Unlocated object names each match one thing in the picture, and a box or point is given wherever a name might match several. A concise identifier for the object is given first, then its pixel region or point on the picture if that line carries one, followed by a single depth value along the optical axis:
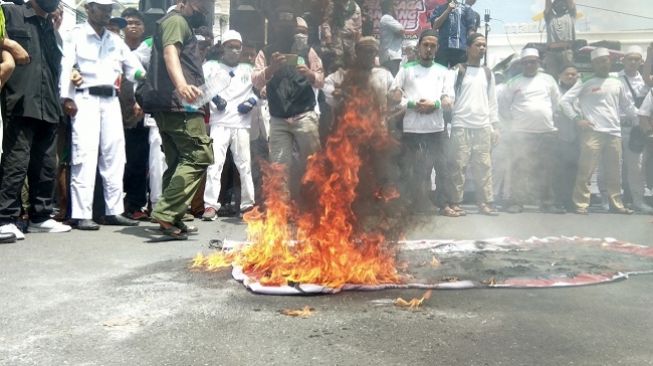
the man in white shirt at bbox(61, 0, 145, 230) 7.25
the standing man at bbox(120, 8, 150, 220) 8.12
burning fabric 4.66
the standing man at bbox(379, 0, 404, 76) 7.72
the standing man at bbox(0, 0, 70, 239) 6.57
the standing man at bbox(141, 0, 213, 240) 6.40
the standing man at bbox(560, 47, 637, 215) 9.95
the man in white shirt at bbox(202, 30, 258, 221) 8.58
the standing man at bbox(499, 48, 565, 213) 9.80
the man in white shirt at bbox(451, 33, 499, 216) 9.46
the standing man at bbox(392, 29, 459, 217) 8.93
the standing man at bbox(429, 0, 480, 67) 9.80
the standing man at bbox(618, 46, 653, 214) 10.30
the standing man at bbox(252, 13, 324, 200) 7.43
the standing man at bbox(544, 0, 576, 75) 6.73
